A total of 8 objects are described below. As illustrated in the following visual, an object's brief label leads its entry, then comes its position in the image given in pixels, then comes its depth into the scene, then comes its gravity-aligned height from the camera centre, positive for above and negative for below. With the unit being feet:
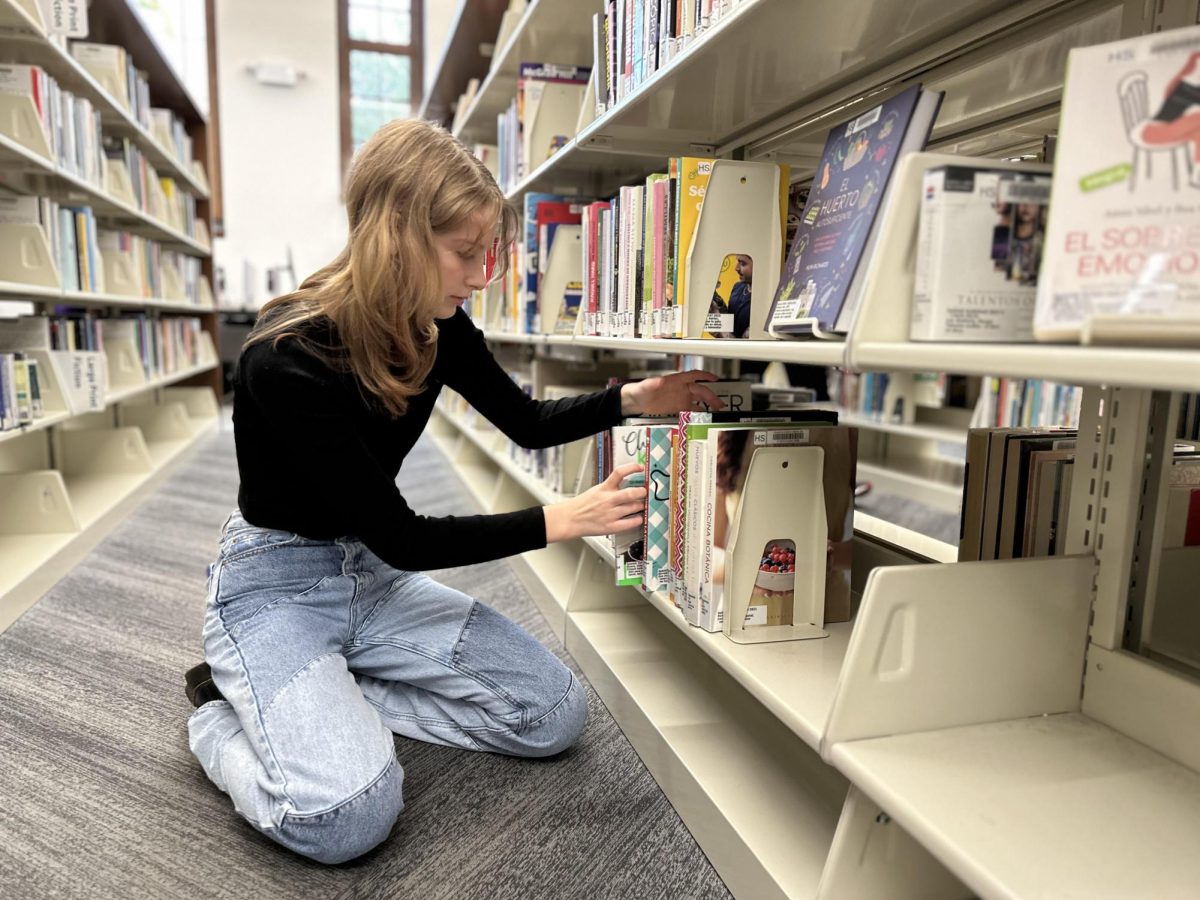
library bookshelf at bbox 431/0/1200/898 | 2.38 -1.20
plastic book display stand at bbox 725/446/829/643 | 3.78 -0.88
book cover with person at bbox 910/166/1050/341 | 2.59 +0.27
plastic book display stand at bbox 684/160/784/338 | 4.40 +0.52
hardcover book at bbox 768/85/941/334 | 3.17 +0.50
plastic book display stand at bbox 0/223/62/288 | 8.21 +0.63
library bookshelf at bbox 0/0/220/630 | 7.74 -0.84
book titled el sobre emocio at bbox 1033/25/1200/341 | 2.03 +0.37
